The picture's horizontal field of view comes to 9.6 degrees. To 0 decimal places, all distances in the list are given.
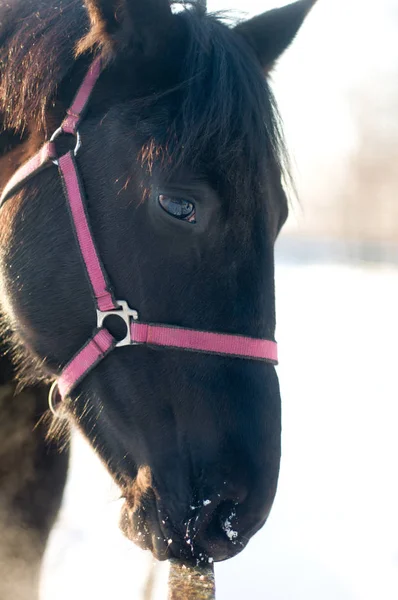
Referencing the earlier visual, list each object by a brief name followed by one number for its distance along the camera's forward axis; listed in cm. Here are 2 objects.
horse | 280
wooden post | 277
